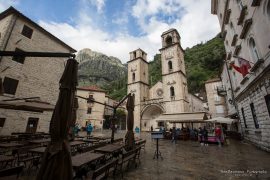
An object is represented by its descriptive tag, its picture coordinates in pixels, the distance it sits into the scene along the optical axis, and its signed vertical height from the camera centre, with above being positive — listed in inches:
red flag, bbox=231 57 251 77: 361.0 +163.9
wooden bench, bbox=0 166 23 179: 128.6 -39.3
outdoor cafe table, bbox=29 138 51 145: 319.0 -29.3
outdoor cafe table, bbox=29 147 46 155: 225.8 -33.8
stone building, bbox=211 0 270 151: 313.6 +185.9
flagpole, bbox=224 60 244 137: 633.6 +161.5
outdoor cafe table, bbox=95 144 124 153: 256.6 -33.9
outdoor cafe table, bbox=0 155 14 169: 175.8 -37.5
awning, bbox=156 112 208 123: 713.3 +74.6
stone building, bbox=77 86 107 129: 1485.0 +204.7
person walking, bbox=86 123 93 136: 695.7 +2.9
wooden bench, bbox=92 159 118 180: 139.1 -40.1
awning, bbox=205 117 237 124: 588.8 +51.1
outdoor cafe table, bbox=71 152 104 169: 171.9 -38.4
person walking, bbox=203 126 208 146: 582.4 -21.2
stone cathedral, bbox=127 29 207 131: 1098.1 +380.9
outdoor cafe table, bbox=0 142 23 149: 260.1 -31.9
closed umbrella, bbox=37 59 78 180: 121.5 -5.4
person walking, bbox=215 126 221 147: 522.9 -0.4
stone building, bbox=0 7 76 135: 520.7 +227.2
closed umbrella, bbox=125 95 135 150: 324.1 +12.9
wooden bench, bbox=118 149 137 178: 220.4 -40.4
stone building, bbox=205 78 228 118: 1312.7 +288.9
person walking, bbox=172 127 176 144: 623.5 -13.4
